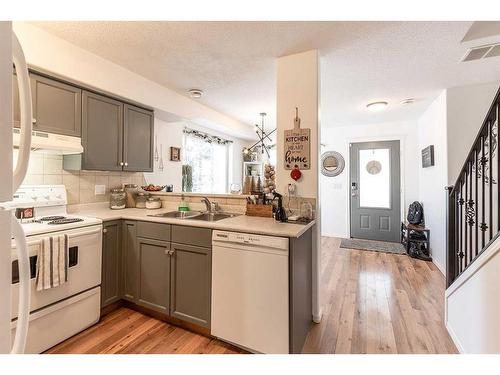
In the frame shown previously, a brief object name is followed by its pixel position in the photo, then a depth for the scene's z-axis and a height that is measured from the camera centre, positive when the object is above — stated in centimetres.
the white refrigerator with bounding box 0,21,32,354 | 58 +4
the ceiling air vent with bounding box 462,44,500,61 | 212 +128
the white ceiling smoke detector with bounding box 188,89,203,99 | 317 +132
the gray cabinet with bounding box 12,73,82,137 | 193 +71
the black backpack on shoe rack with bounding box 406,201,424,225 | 408 -43
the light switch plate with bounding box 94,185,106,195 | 273 -2
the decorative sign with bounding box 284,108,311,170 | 207 +37
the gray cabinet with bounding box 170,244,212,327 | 183 -77
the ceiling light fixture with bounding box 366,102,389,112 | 358 +129
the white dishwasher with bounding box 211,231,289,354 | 154 -71
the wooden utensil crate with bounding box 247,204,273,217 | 218 -20
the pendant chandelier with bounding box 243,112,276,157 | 428 +137
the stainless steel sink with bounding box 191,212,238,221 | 238 -29
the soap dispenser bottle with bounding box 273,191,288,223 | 195 -21
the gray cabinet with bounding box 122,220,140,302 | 219 -69
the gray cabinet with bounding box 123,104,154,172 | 271 +60
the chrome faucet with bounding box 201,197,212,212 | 251 -17
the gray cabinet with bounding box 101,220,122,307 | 212 -69
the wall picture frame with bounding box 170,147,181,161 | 384 +57
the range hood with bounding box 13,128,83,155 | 185 +37
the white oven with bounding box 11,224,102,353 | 161 -82
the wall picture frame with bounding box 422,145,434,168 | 361 +53
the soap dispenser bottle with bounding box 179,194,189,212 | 266 -19
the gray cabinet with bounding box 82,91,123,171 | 231 +58
